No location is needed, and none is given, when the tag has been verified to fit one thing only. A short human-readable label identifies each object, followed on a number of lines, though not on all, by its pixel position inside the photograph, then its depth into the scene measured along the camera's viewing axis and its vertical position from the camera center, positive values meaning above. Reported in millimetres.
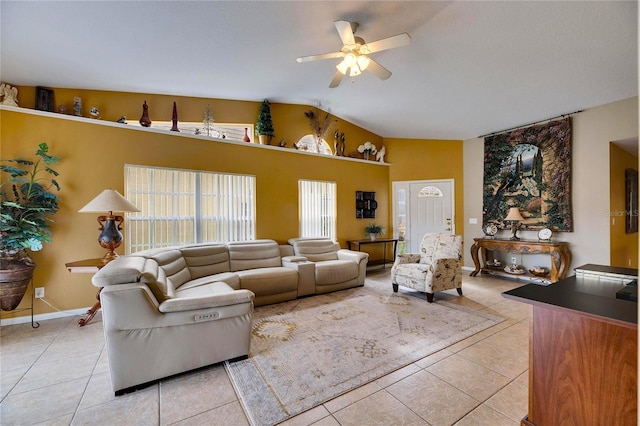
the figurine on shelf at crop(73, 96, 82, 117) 3484 +1408
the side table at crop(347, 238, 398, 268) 5720 -718
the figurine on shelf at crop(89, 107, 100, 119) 3551 +1361
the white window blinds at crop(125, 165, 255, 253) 3789 +113
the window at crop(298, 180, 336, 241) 5266 +102
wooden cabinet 1233 -728
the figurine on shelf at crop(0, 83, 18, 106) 3127 +1420
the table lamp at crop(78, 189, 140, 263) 2930 -14
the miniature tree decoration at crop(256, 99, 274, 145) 4703 +1559
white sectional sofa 1932 -833
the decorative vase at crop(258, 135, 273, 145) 4742 +1317
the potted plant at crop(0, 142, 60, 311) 2816 +6
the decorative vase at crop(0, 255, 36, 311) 2795 -683
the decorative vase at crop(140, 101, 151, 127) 3797 +1357
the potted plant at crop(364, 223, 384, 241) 5934 -406
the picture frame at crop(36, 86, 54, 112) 3295 +1440
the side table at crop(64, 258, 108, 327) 2898 -568
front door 6000 +74
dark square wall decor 6008 +175
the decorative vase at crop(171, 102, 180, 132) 4026 +1403
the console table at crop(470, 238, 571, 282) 4367 -645
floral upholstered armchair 3848 -832
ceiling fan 2469 +1599
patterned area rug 1925 -1281
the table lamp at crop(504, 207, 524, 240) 4879 -139
